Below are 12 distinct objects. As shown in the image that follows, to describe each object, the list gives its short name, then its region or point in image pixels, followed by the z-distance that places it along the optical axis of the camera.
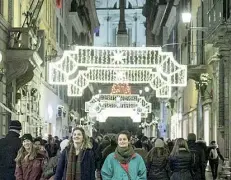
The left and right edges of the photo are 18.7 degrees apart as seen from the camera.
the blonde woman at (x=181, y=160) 12.95
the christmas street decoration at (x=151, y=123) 66.19
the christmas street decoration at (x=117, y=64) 25.73
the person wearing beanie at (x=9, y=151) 11.48
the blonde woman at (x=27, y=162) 10.83
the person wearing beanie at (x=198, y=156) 15.86
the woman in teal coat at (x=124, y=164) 9.25
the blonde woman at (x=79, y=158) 9.29
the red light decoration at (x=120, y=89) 44.34
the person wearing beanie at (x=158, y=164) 13.27
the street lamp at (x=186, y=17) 23.94
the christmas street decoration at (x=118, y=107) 47.34
